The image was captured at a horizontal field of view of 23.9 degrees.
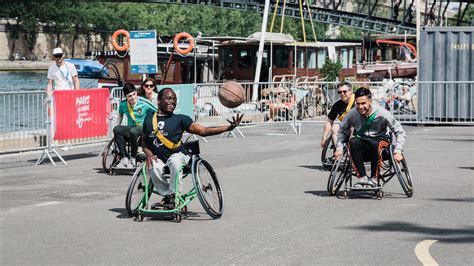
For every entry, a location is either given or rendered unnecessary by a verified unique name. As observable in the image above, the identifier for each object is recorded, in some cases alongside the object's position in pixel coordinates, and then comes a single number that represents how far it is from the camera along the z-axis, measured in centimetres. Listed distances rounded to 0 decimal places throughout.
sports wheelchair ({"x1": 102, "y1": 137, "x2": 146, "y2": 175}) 1714
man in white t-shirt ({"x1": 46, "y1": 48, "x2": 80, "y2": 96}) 2067
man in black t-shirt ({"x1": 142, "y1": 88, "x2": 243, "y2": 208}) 1174
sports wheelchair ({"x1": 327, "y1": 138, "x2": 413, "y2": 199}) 1359
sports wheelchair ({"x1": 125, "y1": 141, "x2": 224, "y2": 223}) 1168
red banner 1930
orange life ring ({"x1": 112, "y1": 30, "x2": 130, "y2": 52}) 3013
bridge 9866
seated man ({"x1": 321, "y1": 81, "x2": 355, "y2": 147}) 1642
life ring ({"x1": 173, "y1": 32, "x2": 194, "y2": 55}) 2963
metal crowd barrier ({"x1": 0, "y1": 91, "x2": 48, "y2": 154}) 1991
